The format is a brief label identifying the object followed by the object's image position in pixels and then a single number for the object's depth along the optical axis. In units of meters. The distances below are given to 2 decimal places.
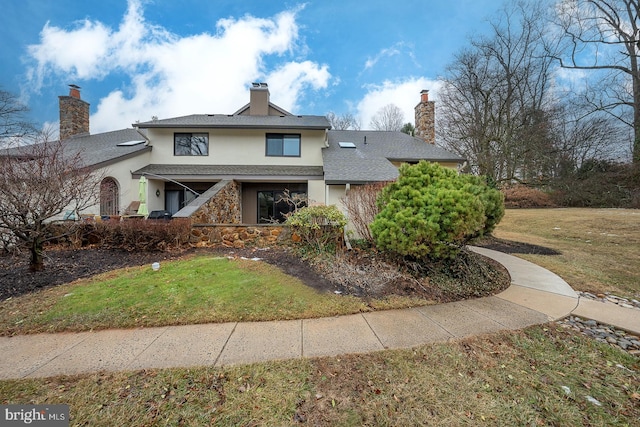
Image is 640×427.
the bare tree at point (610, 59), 16.47
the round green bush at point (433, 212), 4.27
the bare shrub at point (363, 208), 6.28
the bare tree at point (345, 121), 30.30
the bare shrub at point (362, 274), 4.51
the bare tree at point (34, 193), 4.86
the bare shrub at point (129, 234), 6.77
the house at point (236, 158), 10.66
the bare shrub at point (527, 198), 19.48
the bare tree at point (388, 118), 29.46
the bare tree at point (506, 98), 19.97
